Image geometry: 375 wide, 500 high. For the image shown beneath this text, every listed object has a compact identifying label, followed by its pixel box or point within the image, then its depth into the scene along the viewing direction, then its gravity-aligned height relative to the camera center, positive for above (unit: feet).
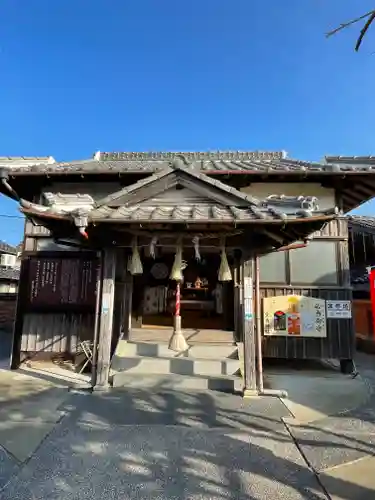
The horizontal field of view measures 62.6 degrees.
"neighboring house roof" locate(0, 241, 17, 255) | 86.14 +13.95
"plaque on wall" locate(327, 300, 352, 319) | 28.27 -0.68
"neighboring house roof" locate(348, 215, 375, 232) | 42.47 +10.76
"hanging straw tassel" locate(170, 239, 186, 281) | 22.79 +2.47
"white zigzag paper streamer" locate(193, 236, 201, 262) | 22.48 +4.06
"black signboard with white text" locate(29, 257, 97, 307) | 28.68 +1.58
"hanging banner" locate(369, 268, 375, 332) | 16.69 +1.05
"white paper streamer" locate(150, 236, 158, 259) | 22.68 +4.10
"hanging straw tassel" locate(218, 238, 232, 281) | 23.07 +2.25
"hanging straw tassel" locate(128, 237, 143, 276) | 23.15 +2.77
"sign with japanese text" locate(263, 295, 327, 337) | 28.32 -1.45
